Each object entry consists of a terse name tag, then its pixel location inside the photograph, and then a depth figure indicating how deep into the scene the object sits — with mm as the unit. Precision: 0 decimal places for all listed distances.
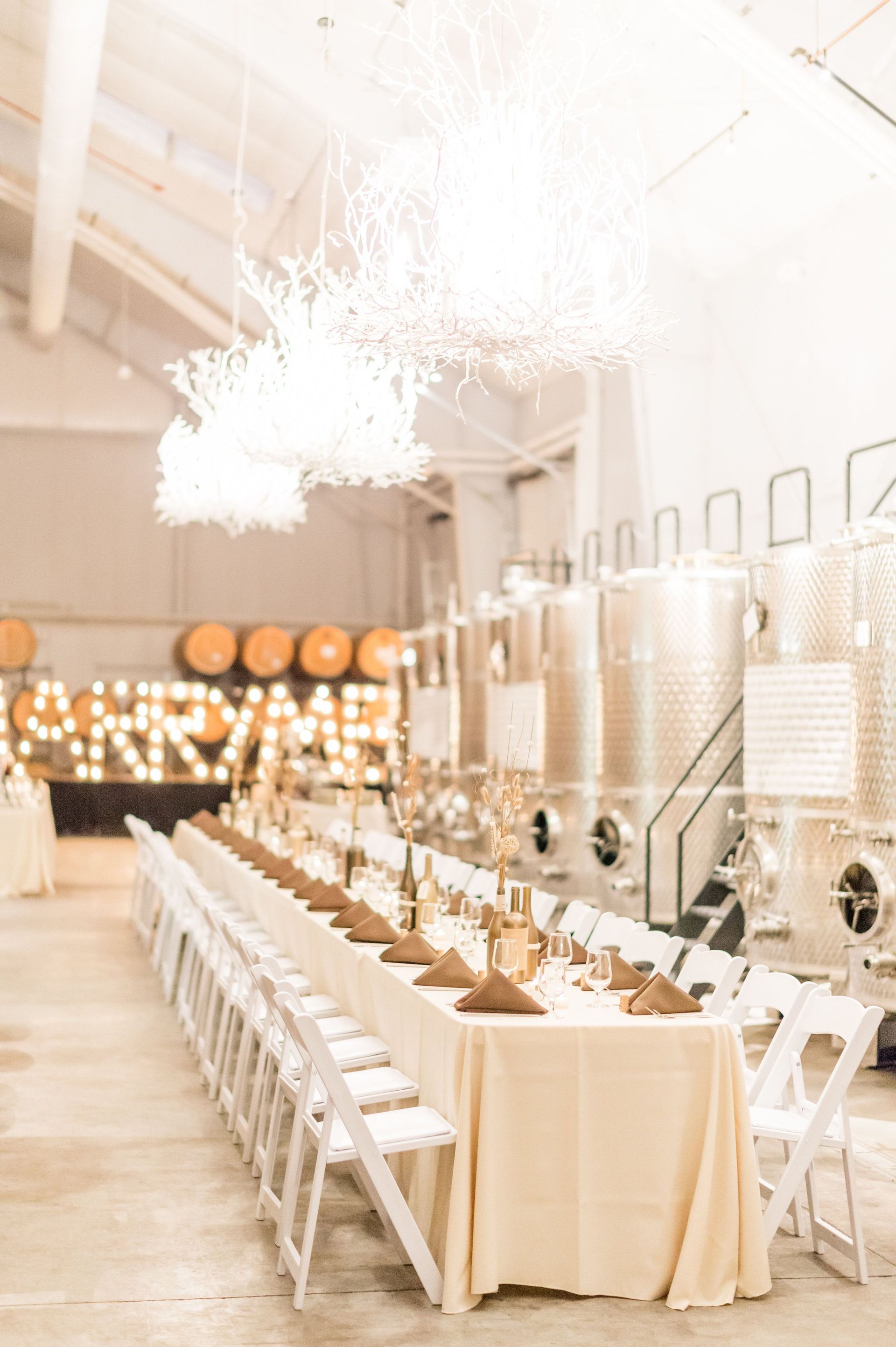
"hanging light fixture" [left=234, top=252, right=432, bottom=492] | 6293
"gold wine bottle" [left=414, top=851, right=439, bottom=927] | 5375
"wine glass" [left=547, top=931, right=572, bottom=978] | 3973
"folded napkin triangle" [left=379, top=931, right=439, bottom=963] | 4539
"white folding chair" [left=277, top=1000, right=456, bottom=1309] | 3480
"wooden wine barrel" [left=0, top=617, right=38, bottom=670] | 17094
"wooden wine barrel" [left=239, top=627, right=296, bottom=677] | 17359
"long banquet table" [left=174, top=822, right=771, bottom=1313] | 3574
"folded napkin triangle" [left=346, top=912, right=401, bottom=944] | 5000
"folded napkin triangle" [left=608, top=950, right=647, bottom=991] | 4078
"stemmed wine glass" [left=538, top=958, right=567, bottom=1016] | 3779
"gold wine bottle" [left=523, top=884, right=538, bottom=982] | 4277
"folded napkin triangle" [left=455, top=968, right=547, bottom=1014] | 3703
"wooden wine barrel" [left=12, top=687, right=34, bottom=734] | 17672
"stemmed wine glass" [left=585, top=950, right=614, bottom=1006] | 3891
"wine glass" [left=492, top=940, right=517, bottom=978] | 4121
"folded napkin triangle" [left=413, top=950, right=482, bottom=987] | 4109
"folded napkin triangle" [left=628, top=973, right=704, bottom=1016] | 3717
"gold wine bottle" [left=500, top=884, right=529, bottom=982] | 4160
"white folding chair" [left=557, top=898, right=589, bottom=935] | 5875
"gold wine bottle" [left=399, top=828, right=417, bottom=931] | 5520
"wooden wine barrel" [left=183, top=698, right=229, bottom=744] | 17469
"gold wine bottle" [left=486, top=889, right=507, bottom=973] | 4223
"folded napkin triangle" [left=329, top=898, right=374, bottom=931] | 5281
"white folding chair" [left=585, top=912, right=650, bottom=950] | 5379
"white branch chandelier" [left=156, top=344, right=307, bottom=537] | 7828
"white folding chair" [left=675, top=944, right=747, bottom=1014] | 4699
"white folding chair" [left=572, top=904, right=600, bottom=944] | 5852
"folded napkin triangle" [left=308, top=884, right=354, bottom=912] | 5828
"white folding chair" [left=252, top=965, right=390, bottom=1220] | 3998
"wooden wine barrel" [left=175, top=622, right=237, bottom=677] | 17328
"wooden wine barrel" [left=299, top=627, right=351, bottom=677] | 17500
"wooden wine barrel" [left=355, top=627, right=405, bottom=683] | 17484
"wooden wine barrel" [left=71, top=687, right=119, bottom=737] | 17656
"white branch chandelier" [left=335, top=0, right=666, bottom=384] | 4039
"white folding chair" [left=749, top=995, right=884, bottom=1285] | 3773
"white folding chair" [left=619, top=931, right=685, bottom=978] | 4988
